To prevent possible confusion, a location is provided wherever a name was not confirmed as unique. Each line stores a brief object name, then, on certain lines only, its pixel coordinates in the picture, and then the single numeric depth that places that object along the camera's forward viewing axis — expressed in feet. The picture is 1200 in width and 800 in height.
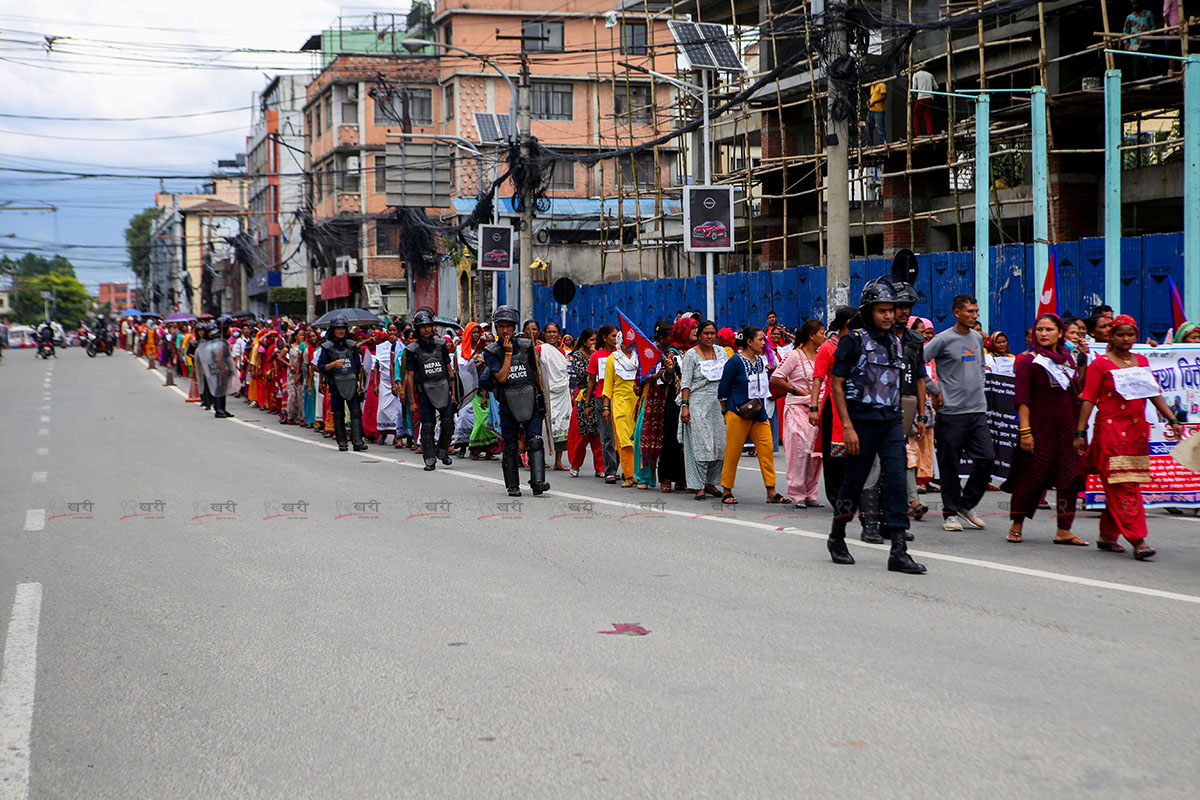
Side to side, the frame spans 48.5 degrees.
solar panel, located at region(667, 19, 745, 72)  92.79
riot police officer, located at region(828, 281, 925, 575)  27.32
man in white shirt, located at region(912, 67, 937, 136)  82.99
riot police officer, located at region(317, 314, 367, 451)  61.05
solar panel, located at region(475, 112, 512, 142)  131.74
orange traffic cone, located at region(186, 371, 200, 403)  104.63
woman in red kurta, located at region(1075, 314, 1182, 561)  29.27
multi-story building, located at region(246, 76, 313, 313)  246.88
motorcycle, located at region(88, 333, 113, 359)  221.05
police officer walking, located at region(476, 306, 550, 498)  42.24
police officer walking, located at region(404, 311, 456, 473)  55.31
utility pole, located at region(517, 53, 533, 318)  90.75
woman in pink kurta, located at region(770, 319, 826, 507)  39.14
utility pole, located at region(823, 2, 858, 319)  55.36
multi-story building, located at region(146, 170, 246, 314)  333.01
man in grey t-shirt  34.01
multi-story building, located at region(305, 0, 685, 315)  167.84
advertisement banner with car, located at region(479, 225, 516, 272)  100.83
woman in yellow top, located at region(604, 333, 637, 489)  46.91
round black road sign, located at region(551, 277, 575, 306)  94.79
